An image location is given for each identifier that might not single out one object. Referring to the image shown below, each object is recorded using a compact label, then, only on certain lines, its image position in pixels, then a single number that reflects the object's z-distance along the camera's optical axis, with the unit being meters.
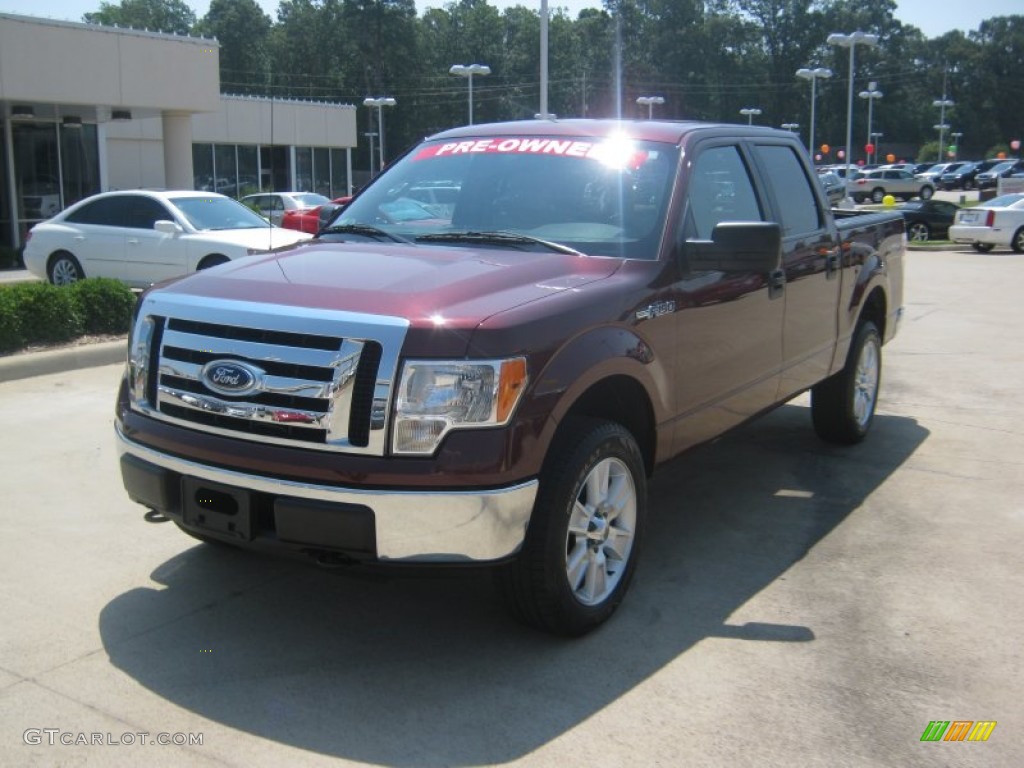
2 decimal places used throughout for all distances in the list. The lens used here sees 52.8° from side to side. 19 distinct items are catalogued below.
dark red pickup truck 3.43
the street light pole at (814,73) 40.51
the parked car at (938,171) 67.75
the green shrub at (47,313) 9.28
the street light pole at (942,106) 101.06
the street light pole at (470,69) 36.25
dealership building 20.45
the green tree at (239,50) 69.94
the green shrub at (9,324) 8.92
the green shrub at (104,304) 9.95
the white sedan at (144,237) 12.63
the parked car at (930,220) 27.54
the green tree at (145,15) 123.69
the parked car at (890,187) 57.38
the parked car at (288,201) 25.52
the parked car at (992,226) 24.16
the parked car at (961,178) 67.88
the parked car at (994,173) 60.59
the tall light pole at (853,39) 33.25
